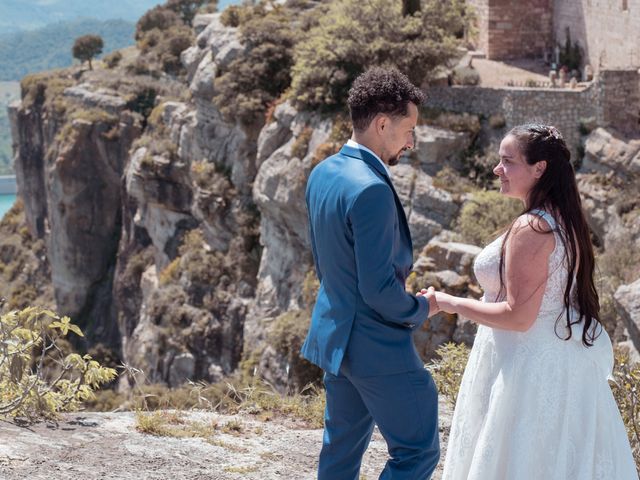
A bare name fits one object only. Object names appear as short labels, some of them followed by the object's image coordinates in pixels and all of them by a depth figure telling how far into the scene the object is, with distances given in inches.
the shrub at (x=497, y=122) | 748.6
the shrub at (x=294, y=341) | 701.3
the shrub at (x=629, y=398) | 214.8
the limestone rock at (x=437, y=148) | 737.6
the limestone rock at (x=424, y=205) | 699.4
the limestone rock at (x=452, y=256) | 565.9
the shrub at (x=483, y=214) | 654.5
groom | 151.6
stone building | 874.8
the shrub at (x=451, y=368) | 249.1
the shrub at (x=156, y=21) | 1728.6
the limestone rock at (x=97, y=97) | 1346.0
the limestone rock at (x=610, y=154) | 679.1
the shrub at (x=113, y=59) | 1635.1
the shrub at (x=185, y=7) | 1797.5
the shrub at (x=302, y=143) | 800.9
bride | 160.9
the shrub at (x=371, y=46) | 780.0
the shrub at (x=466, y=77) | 809.5
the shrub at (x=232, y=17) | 1063.6
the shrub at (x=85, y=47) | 1713.8
